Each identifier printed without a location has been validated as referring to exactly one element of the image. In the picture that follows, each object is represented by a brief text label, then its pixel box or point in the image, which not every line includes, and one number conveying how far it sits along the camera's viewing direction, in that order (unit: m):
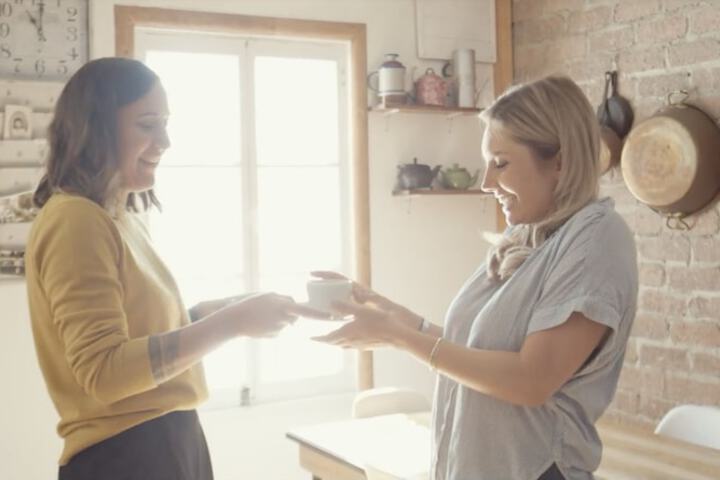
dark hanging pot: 3.54
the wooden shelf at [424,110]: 3.85
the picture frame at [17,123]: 3.19
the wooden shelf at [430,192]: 3.90
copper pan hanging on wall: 3.16
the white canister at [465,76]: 4.05
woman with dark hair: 1.41
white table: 1.94
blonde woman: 1.47
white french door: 3.60
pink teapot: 3.96
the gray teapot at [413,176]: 3.93
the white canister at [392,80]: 3.84
